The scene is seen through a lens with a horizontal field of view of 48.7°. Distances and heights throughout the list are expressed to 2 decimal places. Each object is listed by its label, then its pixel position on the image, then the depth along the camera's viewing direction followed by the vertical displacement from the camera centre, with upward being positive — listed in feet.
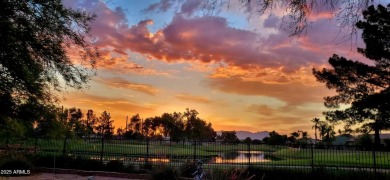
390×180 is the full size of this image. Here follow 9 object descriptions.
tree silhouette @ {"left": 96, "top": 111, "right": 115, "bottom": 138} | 483.92 +11.64
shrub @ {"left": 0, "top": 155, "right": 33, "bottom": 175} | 66.28 -4.64
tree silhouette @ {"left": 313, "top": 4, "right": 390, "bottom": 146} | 130.31 +17.99
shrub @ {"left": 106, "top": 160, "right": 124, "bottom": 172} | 75.31 -5.56
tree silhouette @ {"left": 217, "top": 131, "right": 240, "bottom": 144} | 597.40 -1.09
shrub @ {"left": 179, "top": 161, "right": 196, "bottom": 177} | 59.75 -4.80
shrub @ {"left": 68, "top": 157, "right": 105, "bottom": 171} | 77.36 -5.38
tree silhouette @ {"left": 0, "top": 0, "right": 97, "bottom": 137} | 26.16 +5.33
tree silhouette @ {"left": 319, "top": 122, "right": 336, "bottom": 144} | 159.12 +3.05
